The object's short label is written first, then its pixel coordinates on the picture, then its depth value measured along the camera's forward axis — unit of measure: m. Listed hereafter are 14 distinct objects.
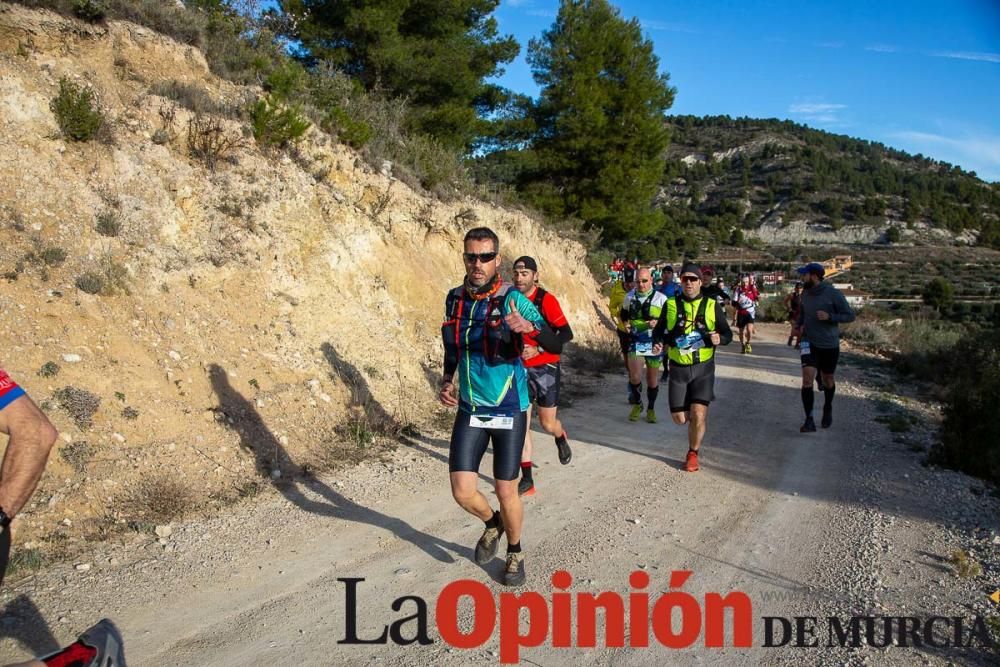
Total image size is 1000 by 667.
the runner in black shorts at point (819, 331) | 8.80
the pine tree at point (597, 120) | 23.56
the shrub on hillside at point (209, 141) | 9.27
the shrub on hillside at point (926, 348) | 13.73
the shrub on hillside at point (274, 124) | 9.95
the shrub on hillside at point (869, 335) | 21.29
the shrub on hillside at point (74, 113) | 8.00
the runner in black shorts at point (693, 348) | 7.03
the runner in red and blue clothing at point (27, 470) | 2.39
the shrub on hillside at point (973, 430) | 6.82
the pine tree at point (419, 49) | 16.06
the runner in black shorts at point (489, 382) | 4.30
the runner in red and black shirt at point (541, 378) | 6.05
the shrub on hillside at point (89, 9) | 9.52
